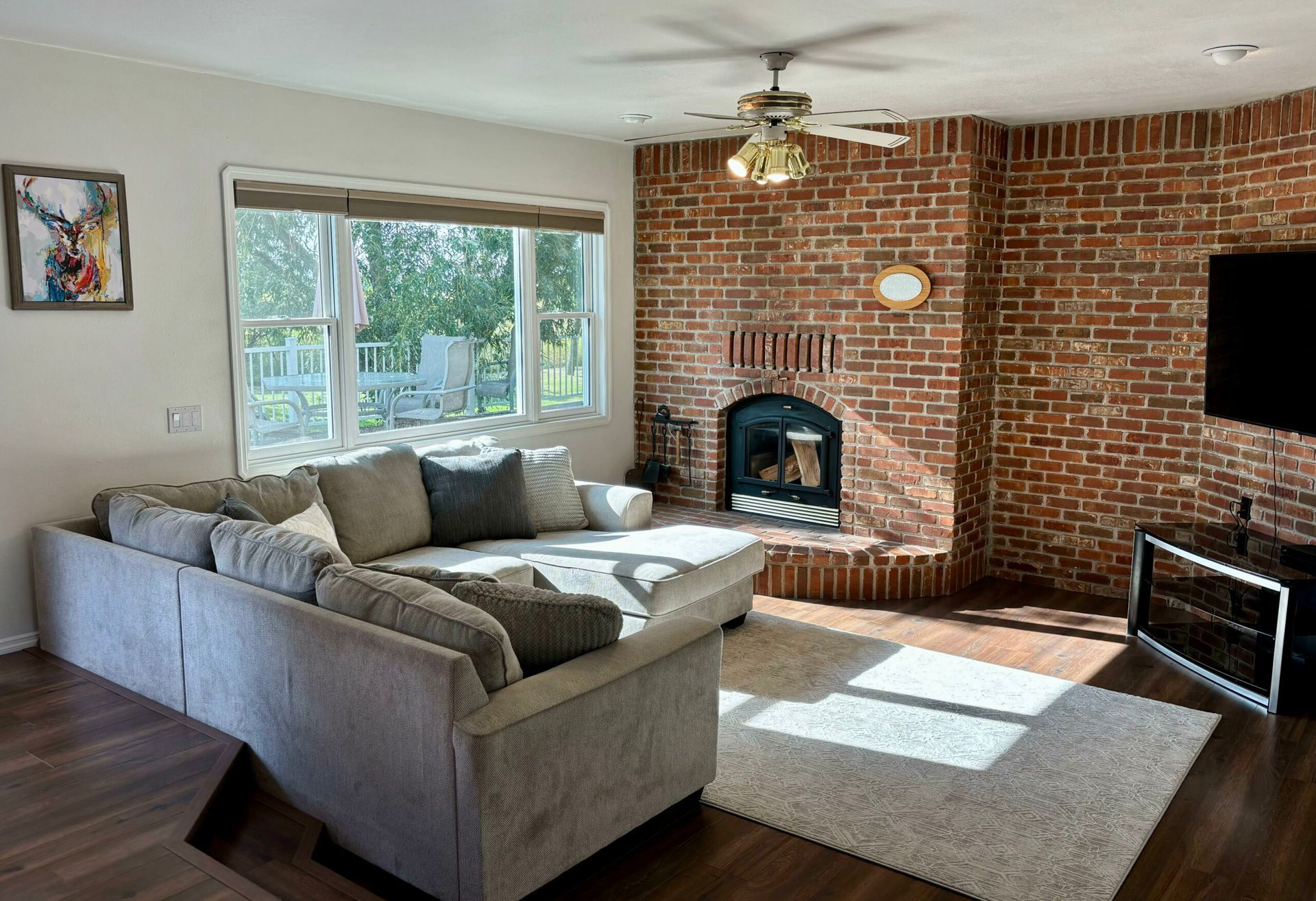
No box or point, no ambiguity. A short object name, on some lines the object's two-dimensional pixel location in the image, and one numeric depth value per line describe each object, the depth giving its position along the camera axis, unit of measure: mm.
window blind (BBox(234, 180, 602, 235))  4703
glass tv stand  4125
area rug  3059
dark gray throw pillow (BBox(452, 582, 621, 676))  2848
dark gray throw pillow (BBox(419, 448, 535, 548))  4910
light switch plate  4477
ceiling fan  3723
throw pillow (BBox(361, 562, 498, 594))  2996
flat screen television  4473
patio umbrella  5172
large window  4871
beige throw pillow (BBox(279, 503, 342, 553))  4078
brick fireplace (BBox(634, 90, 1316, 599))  5355
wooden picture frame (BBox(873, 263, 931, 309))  5602
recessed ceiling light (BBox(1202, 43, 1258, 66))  3795
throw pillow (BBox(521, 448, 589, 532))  5207
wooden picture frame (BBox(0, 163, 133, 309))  3957
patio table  4973
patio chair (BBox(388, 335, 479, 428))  5605
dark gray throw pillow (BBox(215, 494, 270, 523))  3809
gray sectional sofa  2537
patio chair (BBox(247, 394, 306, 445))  4871
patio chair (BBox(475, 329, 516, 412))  6031
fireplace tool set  6711
